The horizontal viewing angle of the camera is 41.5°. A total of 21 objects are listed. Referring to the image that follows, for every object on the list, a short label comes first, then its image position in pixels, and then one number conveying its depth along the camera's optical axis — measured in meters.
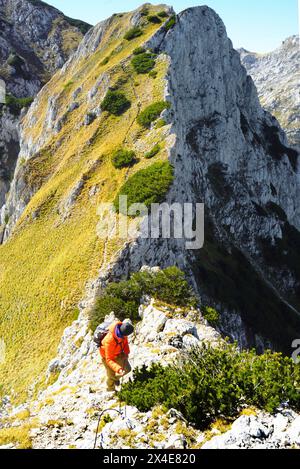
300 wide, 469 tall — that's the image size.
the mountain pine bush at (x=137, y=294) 27.11
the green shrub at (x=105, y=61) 76.22
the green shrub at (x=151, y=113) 54.75
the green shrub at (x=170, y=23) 71.94
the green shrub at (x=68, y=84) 82.75
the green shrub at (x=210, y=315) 28.65
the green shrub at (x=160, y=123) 52.56
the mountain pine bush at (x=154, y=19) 78.99
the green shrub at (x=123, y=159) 49.34
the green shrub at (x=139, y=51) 70.12
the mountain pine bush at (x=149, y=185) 41.00
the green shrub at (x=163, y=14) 80.69
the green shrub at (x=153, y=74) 64.12
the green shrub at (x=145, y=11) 82.69
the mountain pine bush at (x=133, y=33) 77.07
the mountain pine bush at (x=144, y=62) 66.56
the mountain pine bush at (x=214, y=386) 11.84
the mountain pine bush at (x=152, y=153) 48.88
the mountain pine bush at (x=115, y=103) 61.41
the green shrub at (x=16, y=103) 113.50
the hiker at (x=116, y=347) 13.81
